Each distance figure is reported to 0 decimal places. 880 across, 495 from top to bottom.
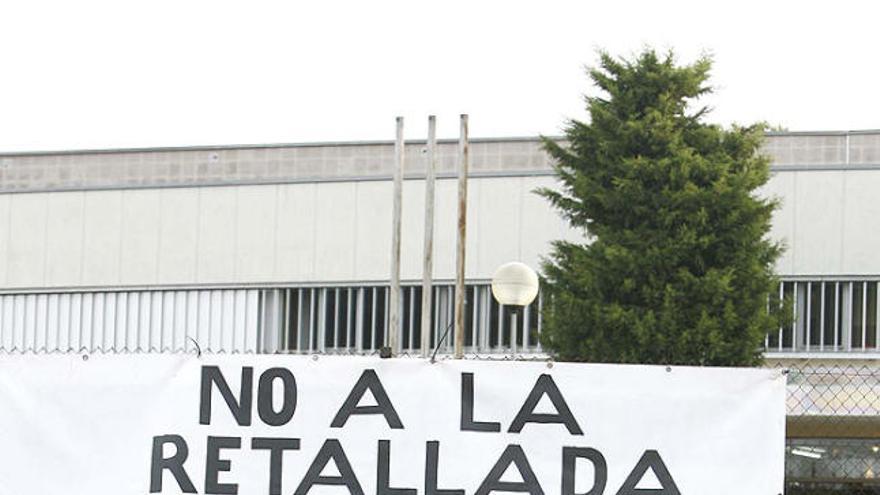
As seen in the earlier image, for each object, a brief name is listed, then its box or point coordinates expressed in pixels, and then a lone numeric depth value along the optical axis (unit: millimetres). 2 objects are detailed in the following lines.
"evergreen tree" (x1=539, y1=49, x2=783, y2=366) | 28297
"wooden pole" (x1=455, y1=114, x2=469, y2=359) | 8367
